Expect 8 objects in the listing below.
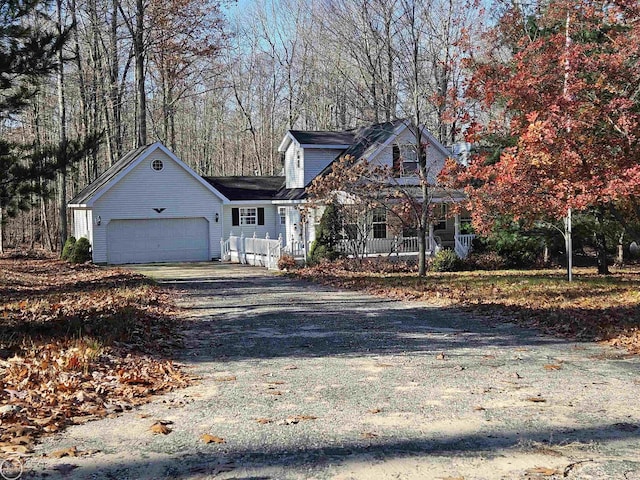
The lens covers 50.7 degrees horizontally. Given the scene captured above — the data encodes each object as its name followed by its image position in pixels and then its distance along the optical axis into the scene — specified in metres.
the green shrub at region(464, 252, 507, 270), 25.94
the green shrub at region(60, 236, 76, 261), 31.53
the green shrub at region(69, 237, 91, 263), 30.39
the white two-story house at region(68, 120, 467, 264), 30.22
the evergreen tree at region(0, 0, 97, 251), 12.37
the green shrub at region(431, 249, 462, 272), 24.42
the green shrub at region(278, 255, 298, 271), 25.27
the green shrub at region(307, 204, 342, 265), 25.48
